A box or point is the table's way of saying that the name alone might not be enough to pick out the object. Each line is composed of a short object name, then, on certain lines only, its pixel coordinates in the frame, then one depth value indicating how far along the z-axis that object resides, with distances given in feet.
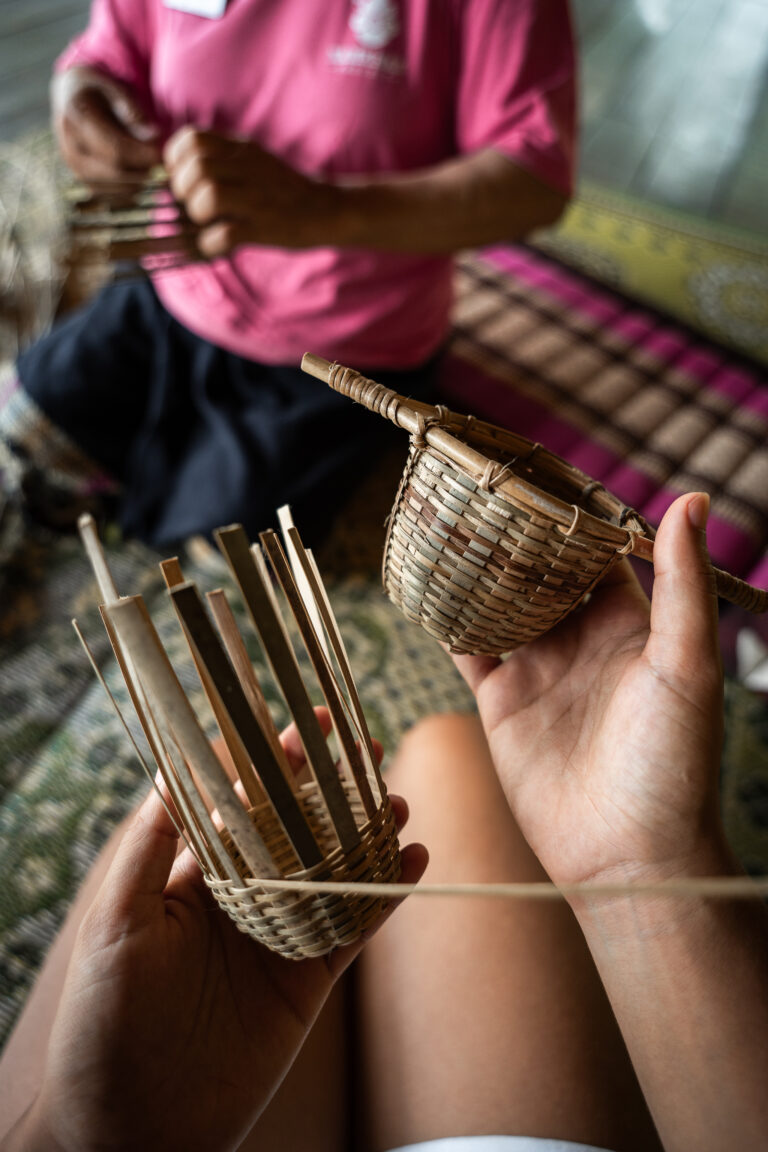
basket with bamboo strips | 1.22
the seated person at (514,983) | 1.51
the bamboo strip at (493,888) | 1.04
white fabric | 1.72
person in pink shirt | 2.83
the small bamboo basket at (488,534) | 1.51
